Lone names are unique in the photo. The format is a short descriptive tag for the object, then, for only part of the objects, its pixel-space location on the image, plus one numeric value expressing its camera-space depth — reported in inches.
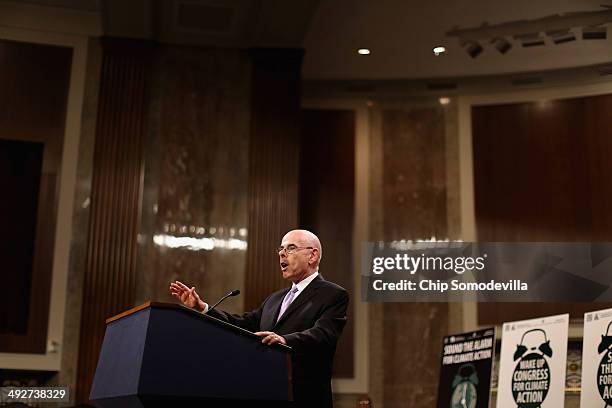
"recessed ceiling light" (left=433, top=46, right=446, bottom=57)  650.2
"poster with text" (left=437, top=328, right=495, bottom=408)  487.5
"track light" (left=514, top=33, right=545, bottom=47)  621.4
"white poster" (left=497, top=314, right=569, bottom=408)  438.6
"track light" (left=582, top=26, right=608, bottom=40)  607.0
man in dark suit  264.0
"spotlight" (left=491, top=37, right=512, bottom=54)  629.8
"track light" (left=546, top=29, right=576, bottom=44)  613.3
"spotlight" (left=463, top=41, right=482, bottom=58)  635.8
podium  217.2
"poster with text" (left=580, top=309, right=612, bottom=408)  404.2
